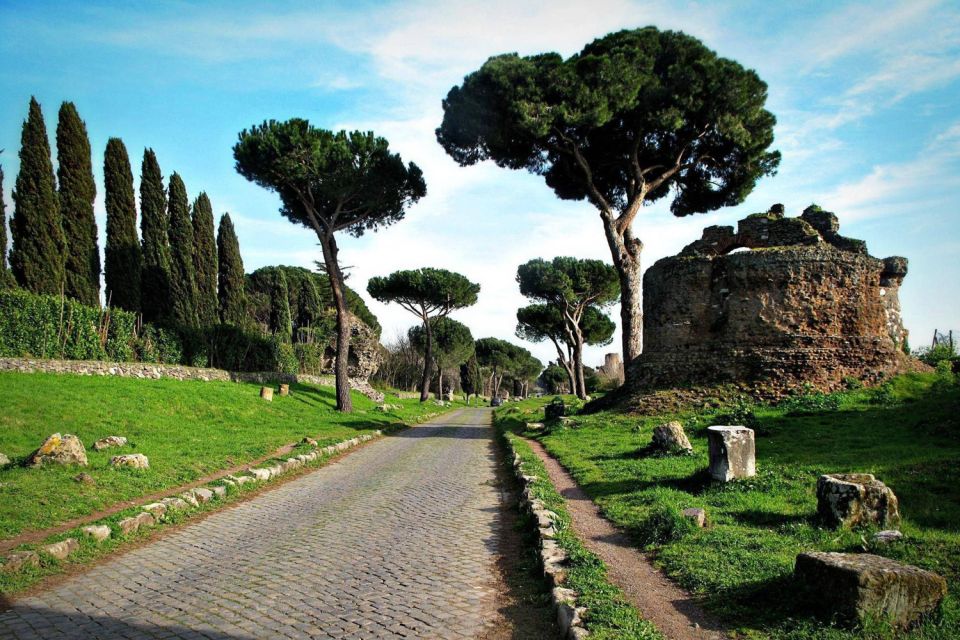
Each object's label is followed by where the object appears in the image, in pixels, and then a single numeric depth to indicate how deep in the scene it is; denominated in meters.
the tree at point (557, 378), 84.44
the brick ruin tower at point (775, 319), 17.06
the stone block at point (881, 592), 3.96
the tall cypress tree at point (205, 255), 34.88
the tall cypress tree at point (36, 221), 22.58
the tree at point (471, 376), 79.00
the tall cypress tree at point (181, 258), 31.12
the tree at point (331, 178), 25.19
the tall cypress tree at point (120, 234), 27.58
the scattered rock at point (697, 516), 6.55
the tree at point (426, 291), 43.31
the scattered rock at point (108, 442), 11.89
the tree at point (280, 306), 46.94
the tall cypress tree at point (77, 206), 24.81
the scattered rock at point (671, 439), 11.52
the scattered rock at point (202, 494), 9.07
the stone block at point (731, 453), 8.55
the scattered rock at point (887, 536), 5.26
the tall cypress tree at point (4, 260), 20.91
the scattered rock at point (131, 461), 10.06
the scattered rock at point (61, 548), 6.13
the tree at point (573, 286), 41.38
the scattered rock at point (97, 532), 6.77
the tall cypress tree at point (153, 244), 30.44
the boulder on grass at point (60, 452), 9.55
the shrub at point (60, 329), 17.83
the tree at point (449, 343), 59.97
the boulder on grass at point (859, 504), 6.05
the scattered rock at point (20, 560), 5.66
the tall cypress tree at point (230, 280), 39.03
